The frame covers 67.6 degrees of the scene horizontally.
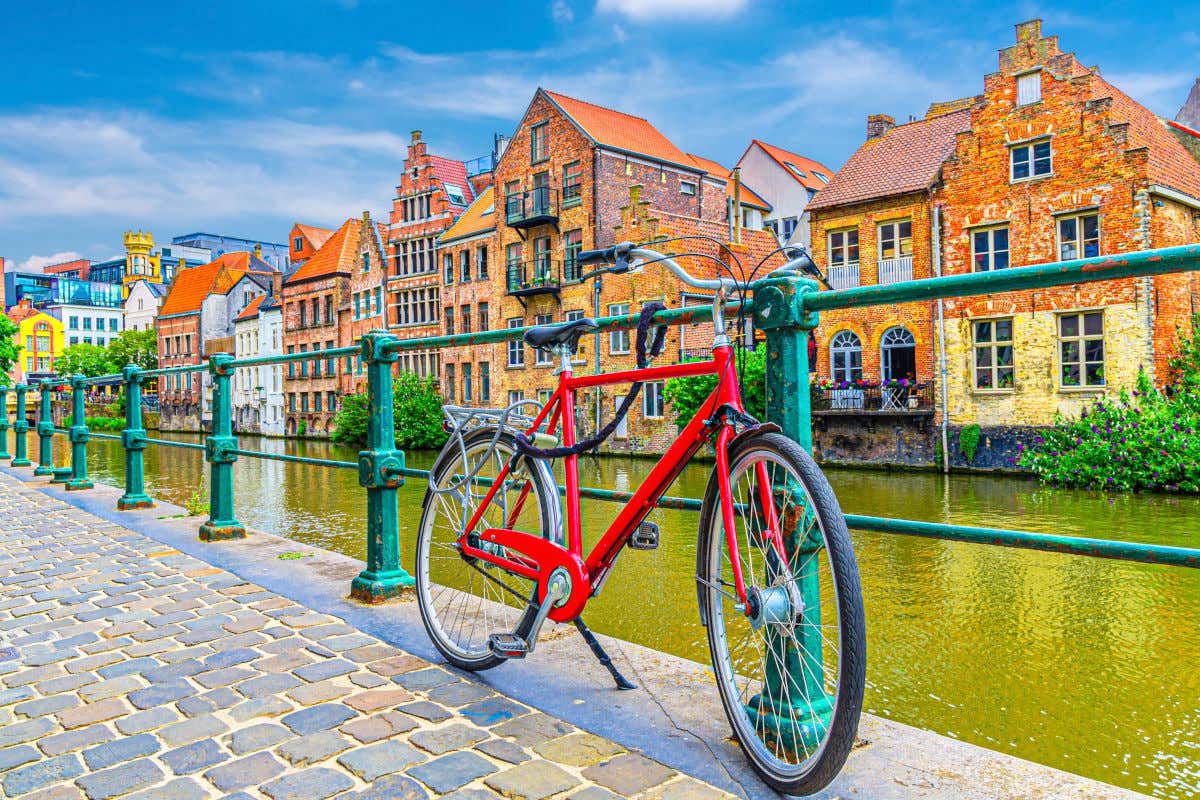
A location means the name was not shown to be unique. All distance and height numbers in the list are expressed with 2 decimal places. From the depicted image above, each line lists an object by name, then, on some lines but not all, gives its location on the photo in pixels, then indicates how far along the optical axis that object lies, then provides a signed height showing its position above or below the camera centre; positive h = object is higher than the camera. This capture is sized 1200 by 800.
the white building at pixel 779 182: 40.69 +9.83
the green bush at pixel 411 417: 34.62 -0.59
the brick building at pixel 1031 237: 22.66 +4.17
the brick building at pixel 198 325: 58.19 +5.54
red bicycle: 2.07 -0.44
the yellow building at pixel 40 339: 90.56 +7.10
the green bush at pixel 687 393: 26.11 +0.10
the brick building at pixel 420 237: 41.72 +7.95
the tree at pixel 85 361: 69.12 +3.69
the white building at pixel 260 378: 51.53 +1.60
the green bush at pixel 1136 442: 18.83 -1.20
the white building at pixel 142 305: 73.00 +8.39
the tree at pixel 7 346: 42.41 +3.03
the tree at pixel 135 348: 68.06 +4.52
